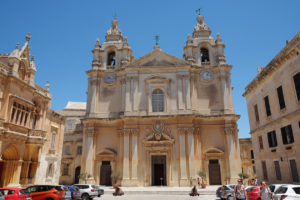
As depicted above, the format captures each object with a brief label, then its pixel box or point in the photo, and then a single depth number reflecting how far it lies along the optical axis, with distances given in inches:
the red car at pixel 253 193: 452.1
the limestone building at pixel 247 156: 1395.2
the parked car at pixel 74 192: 579.4
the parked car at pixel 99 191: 663.2
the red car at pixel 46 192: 474.3
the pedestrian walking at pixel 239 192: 336.5
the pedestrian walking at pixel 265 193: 345.1
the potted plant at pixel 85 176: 915.4
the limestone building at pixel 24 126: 675.4
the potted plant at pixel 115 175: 913.1
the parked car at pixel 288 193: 379.9
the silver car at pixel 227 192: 555.2
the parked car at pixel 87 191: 609.3
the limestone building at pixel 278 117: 636.1
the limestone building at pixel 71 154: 1296.8
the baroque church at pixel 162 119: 948.0
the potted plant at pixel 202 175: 882.3
